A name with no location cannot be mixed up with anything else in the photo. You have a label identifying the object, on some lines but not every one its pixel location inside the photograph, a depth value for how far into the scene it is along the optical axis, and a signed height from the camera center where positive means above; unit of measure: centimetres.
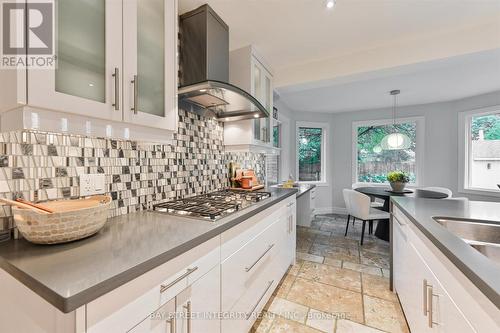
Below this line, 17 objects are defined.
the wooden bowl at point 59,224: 72 -21
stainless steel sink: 121 -37
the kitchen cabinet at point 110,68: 73 +42
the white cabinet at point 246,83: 218 +85
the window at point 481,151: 360 +25
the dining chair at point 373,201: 372 -71
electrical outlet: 106 -10
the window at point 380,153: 448 +26
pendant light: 371 +42
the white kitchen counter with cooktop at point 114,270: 55 -32
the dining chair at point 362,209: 302 -64
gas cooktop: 120 -27
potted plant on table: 324 -25
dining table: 304 -42
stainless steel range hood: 164 +85
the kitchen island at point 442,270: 64 -42
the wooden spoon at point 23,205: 71 -14
